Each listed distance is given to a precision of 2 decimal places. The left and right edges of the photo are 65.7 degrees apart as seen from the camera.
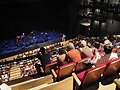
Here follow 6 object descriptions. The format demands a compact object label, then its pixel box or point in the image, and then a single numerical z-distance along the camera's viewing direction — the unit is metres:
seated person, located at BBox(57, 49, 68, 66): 2.34
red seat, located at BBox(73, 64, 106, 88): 1.62
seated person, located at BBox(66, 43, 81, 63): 2.26
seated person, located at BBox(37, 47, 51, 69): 2.48
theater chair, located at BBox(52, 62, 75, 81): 1.96
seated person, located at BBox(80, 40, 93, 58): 2.33
